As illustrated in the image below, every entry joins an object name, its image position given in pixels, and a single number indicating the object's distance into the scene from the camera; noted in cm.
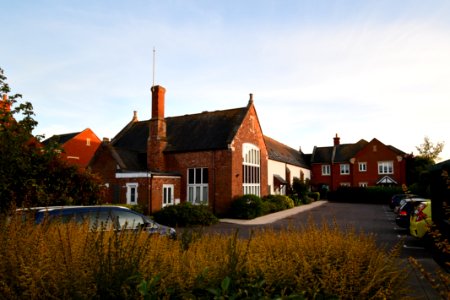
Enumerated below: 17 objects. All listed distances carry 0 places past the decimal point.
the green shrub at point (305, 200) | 4194
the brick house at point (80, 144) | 4789
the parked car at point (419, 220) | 1198
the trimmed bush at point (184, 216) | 1991
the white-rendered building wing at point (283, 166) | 3751
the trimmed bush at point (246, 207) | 2422
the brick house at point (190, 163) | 2505
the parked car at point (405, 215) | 1514
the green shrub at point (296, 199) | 3882
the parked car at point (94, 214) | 817
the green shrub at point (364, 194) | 4362
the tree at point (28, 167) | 914
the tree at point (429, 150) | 5788
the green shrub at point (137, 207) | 1972
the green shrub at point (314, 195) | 4807
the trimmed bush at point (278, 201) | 2985
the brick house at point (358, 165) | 4849
